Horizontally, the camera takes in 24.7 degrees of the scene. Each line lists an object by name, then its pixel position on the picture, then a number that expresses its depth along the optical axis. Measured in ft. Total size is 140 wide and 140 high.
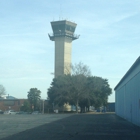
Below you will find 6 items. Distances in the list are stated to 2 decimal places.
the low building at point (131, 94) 110.11
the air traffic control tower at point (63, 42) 289.25
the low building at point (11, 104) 346.95
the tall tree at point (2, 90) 365.12
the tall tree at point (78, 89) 258.57
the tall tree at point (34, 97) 327.47
